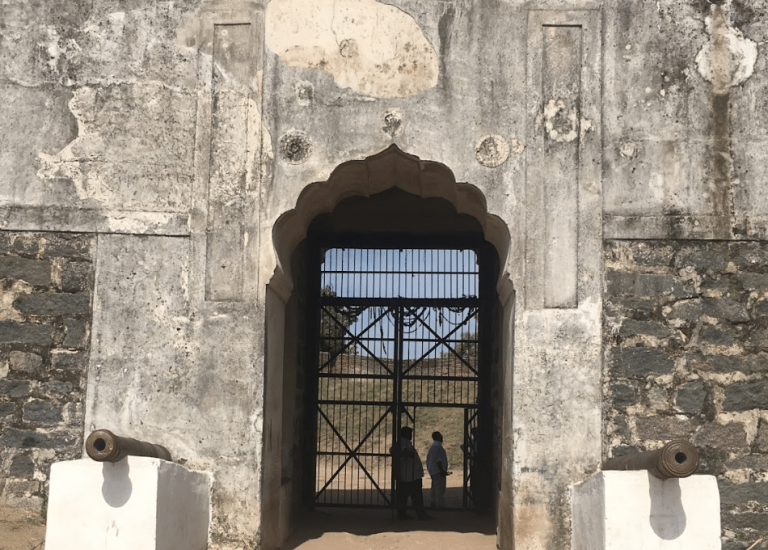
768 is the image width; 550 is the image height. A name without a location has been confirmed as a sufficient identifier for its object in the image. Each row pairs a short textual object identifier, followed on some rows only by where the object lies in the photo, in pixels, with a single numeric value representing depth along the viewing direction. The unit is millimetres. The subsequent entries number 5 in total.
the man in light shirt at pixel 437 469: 10836
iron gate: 9750
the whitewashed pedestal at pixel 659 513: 4832
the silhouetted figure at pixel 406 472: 9664
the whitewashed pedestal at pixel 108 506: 5012
